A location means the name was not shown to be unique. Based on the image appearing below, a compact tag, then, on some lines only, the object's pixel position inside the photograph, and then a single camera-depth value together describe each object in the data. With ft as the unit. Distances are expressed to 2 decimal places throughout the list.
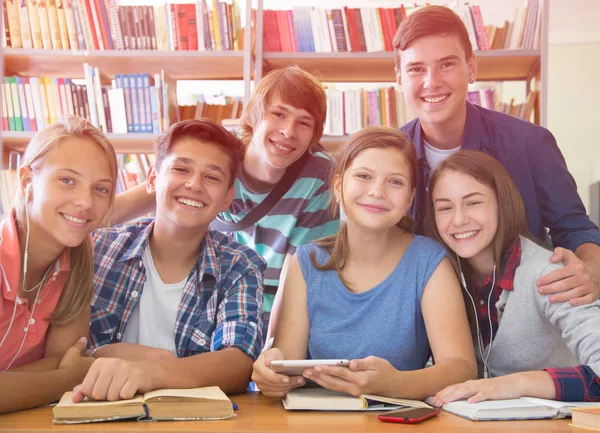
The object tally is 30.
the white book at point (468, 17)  11.26
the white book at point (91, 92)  11.67
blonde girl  4.65
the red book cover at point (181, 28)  11.51
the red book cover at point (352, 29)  11.39
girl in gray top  4.29
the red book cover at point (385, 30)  11.32
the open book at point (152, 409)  3.46
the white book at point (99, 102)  11.66
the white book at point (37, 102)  11.63
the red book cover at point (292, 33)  11.39
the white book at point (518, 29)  11.08
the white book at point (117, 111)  11.56
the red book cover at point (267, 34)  11.41
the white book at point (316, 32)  11.44
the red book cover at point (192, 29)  11.51
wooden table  3.31
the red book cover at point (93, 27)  11.56
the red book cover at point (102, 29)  11.55
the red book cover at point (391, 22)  11.39
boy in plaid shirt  4.94
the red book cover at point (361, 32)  11.39
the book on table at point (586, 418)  3.39
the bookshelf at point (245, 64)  11.07
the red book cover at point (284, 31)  11.39
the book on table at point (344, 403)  3.90
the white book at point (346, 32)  11.35
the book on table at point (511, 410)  3.68
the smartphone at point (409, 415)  3.52
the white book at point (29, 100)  11.62
